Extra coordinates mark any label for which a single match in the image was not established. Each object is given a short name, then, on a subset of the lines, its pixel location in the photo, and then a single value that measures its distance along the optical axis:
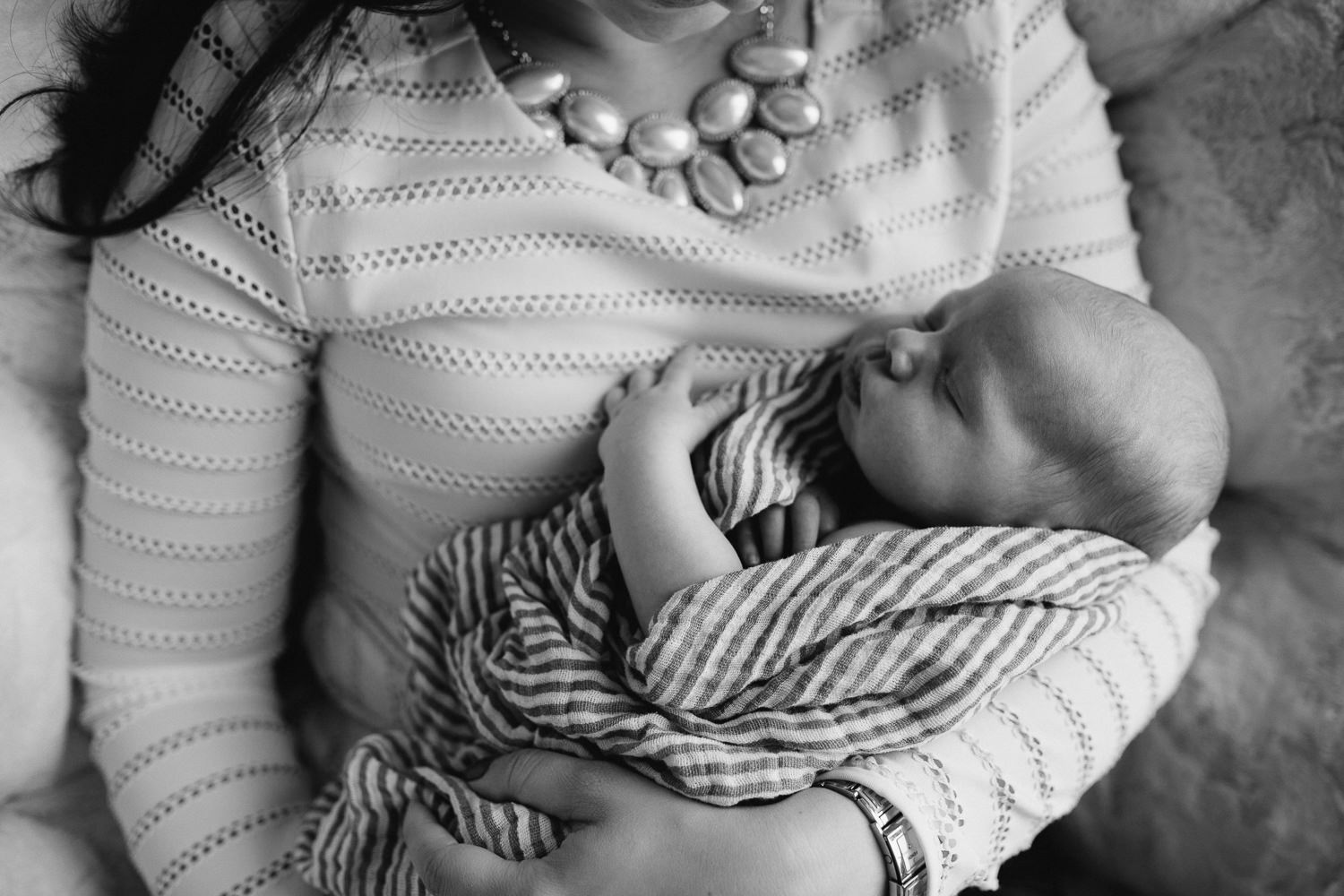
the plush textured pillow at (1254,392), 0.86
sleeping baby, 0.67
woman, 0.71
